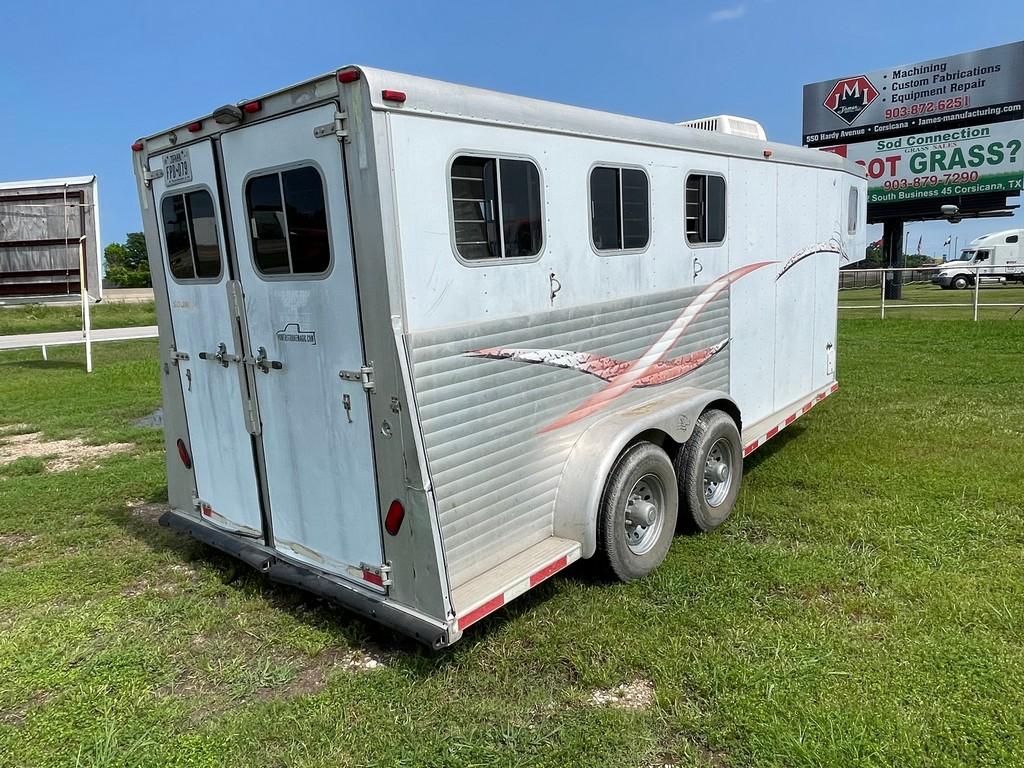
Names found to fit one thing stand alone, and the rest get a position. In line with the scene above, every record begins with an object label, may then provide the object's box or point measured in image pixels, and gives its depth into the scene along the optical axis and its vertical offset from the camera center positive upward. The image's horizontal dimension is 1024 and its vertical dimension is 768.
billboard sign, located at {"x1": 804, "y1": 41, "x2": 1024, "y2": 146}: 29.89 +5.61
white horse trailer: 3.28 -0.40
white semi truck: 35.31 -1.41
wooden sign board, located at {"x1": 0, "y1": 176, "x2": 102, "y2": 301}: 12.38 +0.82
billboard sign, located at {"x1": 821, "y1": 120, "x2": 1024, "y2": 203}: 29.15 +2.78
